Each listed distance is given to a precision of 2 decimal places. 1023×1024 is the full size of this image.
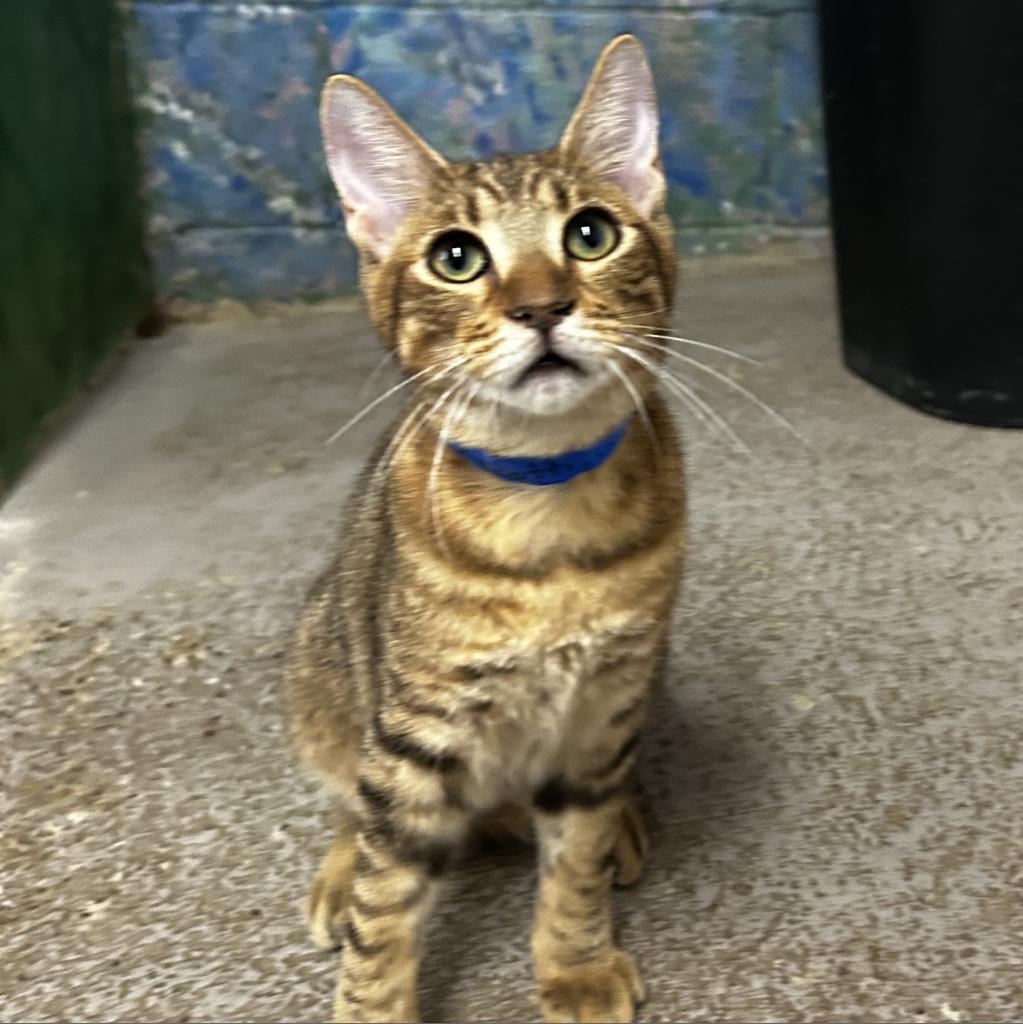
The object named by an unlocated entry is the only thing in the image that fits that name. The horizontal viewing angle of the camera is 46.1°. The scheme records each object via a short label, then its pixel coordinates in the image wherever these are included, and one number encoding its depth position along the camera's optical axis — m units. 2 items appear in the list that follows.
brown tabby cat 0.36
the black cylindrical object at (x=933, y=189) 0.71
